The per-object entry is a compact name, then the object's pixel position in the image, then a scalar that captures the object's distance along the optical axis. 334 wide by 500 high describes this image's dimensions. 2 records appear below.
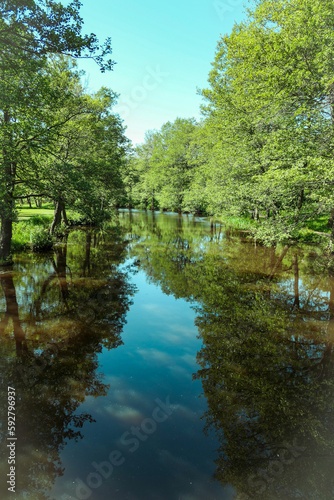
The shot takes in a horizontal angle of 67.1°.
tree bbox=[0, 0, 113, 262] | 8.32
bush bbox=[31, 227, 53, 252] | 17.27
